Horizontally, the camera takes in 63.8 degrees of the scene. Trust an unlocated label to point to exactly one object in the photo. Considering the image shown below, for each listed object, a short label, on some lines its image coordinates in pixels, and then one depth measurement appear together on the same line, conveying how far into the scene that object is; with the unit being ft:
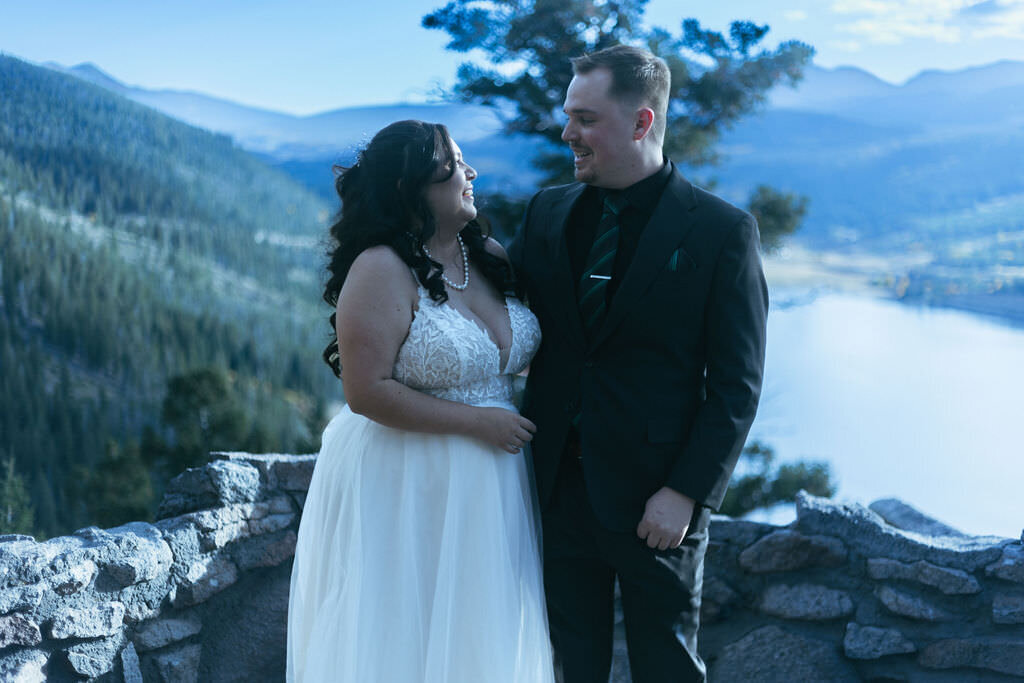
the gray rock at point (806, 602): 8.25
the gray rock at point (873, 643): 7.91
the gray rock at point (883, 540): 7.71
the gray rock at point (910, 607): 7.77
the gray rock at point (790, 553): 8.32
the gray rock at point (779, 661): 8.18
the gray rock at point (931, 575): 7.64
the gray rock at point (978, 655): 7.47
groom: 5.57
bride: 5.57
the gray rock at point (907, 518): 10.07
